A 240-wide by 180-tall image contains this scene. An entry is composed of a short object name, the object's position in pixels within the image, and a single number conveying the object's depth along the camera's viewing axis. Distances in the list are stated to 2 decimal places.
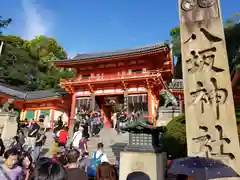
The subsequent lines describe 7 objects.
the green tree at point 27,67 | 27.86
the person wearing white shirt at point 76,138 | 6.53
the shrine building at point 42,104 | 17.91
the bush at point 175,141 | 6.93
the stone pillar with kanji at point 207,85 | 4.25
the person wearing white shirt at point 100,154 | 4.38
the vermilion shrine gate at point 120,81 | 14.22
